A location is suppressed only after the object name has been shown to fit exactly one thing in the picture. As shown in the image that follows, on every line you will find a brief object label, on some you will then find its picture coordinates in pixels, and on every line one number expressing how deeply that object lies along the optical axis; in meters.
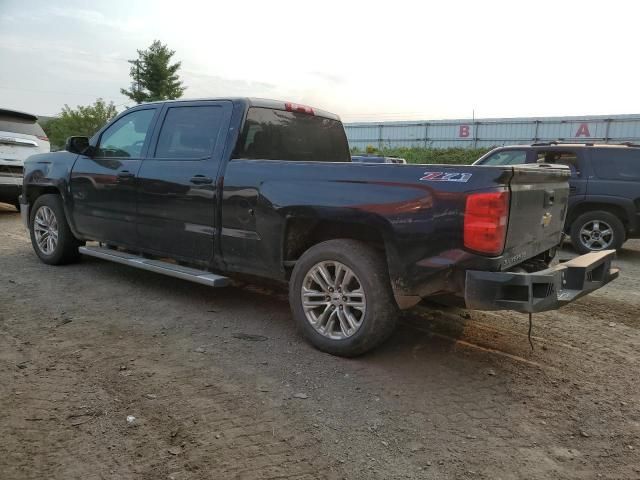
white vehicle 10.11
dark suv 8.05
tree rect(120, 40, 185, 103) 36.94
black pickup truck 3.24
